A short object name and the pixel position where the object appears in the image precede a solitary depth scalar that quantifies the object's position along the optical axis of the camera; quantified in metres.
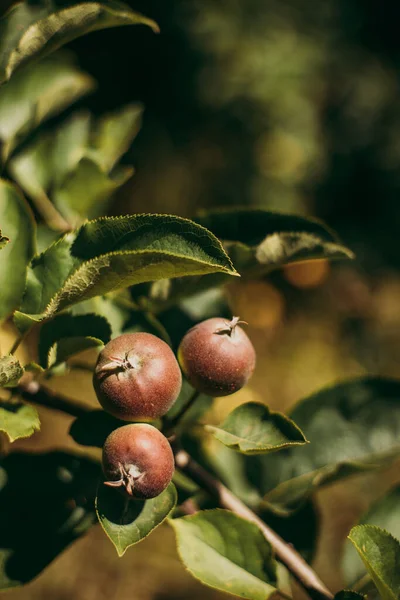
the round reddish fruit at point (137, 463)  0.39
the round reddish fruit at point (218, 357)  0.41
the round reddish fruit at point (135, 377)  0.39
